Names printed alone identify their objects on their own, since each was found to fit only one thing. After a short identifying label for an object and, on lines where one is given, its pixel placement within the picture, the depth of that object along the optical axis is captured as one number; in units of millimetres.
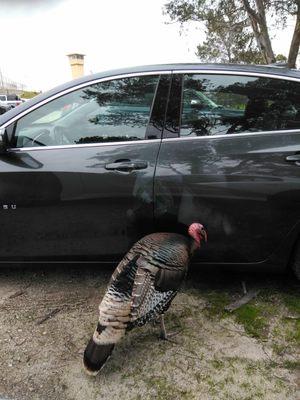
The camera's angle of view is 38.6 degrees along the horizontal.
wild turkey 2297
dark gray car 2840
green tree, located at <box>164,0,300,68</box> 14266
